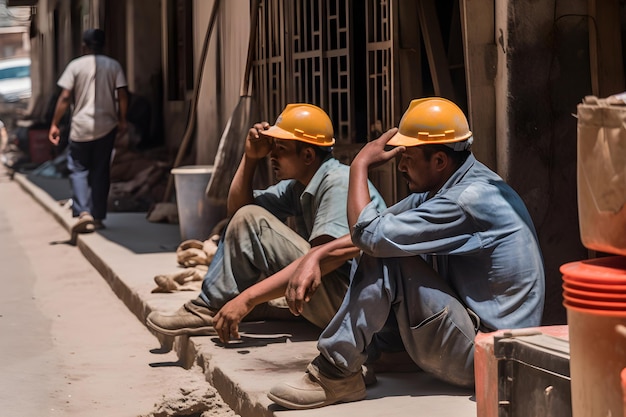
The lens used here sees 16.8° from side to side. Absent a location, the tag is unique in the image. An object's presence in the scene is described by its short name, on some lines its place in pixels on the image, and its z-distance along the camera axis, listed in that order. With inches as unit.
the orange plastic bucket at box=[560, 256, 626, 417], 199.8
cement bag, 202.3
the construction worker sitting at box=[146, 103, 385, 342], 364.5
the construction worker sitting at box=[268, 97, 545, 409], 301.8
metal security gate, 531.5
